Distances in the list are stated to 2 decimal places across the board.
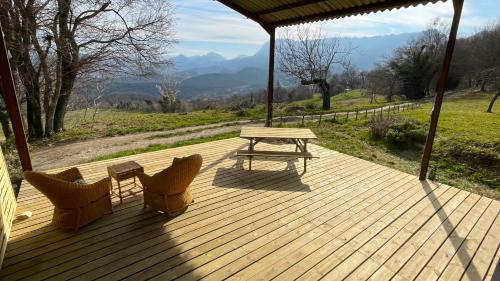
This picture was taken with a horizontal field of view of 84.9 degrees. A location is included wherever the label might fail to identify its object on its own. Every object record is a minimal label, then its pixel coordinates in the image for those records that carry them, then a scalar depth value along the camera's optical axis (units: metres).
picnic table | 5.11
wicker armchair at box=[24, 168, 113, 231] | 2.85
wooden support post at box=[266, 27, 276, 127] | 7.12
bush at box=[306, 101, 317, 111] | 20.10
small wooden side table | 3.77
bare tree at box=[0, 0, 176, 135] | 8.66
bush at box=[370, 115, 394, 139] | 8.95
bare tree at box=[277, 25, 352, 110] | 22.94
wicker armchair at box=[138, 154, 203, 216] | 3.31
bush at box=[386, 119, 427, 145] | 8.39
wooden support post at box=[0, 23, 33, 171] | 3.70
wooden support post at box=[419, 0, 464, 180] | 4.02
